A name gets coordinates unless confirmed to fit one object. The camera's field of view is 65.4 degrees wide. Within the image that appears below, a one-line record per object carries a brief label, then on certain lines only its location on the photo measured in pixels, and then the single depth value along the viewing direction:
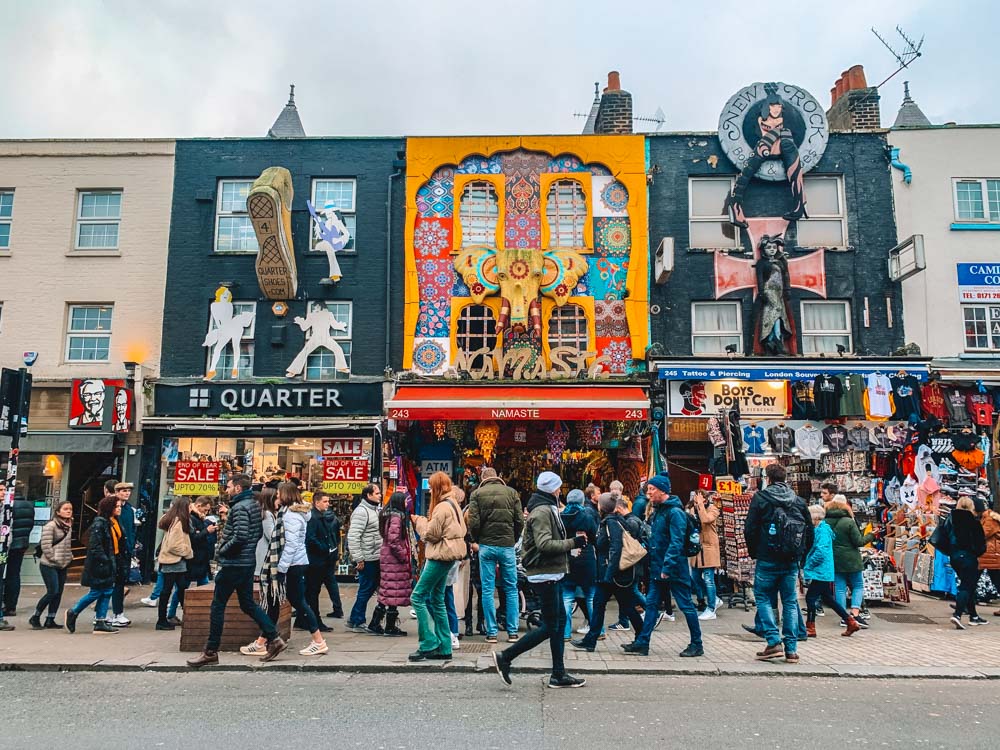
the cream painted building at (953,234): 16.22
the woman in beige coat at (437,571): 8.30
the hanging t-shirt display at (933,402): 15.34
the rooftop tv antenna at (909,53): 18.77
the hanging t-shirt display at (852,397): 14.96
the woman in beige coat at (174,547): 10.21
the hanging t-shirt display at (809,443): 15.30
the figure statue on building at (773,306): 15.95
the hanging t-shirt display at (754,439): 15.33
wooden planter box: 8.84
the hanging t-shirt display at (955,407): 15.30
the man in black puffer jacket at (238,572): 7.99
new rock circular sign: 16.77
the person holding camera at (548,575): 6.97
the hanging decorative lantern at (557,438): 15.73
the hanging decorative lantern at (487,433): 15.22
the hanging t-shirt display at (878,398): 14.97
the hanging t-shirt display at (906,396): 15.09
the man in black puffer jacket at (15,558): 11.25
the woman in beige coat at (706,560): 11.50
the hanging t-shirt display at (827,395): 15.10
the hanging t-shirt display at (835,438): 15.23
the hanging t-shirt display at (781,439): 15.25
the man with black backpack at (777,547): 8.07
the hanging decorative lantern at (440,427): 15.41
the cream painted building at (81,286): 16.16
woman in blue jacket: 10.00
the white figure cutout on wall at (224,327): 16.61
